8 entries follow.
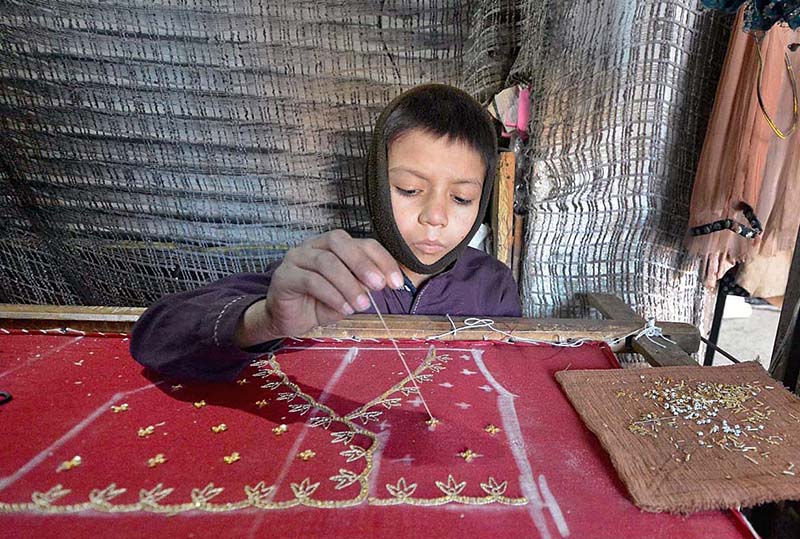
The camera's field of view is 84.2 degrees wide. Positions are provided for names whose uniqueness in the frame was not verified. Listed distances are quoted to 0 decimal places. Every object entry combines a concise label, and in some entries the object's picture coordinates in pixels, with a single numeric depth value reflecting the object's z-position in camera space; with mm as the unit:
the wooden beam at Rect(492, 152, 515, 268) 1263
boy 574
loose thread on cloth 949
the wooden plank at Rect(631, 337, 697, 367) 858
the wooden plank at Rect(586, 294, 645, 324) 1059
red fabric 474
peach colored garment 957
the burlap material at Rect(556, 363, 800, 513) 501
